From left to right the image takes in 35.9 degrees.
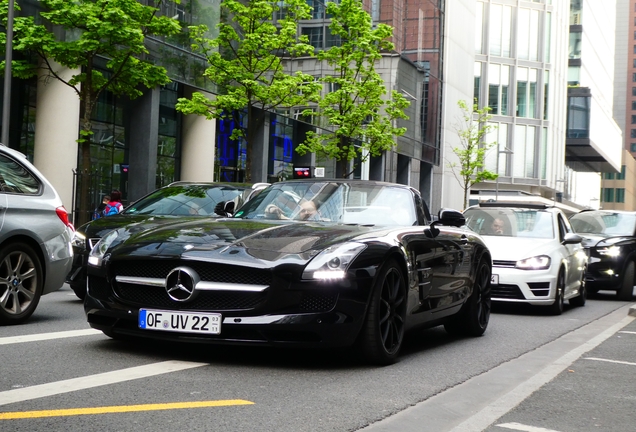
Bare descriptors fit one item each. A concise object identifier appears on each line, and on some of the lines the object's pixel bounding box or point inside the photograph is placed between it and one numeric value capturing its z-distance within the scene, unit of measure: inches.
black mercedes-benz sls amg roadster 246.4
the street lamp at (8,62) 802.8
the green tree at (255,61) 988.6
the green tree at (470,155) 1980.8
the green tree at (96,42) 791.1
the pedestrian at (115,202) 833.4
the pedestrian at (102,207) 897.5
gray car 335.0
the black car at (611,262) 690.8
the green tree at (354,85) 1176.8
